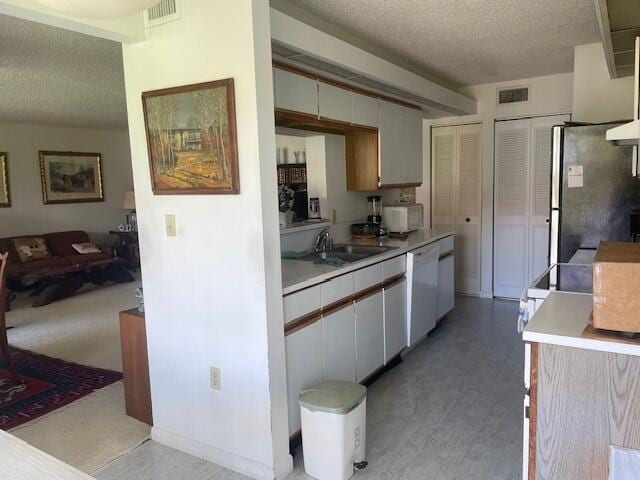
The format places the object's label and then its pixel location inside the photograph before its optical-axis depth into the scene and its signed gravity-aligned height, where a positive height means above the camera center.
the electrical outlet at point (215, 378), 2.43 -0.94
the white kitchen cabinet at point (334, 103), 3.08 +0.55
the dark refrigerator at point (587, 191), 2.98 -0.08
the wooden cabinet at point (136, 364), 2.83 -1.01
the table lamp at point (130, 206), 8.02 -0.21
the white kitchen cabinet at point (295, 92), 2.68 +0.55
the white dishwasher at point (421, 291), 3.78 -0.88
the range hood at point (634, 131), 1.83 +0.18
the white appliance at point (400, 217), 4.56 -0.31
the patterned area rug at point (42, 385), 3.14 -1.37
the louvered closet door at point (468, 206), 5.46 -0.27
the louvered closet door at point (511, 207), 5.22 -0.29
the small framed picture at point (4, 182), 6.71 +0.21
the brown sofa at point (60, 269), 6.12 -0.97
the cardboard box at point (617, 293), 1.45 -0.35
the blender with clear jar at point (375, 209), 4.51 -0.23
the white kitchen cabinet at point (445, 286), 4.49 -0.98
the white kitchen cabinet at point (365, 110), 3.52 +0.57
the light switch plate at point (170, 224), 2.49 -0.16
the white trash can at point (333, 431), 2.25 -1.15
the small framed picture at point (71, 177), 7.28 +0.28
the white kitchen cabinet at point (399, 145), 4.05 +0.35
